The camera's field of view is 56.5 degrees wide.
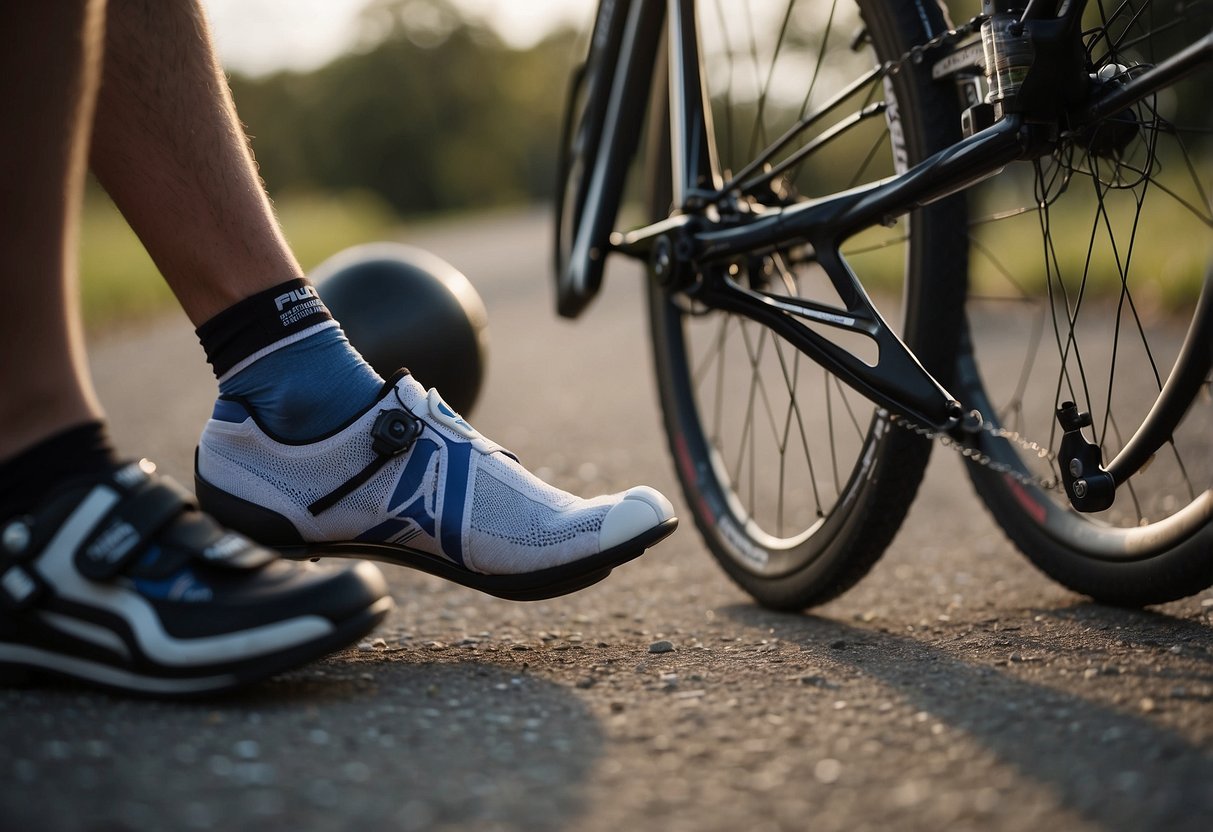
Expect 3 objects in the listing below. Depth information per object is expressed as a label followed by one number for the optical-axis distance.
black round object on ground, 2.57
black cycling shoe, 1.22
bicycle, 1.47
